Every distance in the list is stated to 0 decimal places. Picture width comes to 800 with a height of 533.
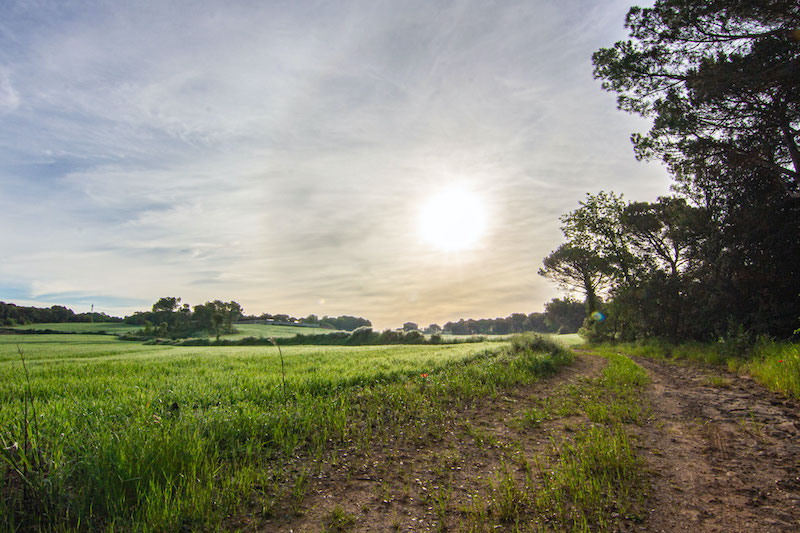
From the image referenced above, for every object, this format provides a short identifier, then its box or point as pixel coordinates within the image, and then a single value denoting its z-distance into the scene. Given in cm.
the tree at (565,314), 9194
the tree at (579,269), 4155
